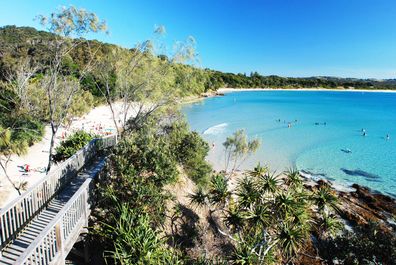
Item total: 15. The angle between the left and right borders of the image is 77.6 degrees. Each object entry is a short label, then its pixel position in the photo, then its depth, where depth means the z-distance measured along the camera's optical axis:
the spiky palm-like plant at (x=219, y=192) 10.52
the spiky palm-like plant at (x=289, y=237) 8.26
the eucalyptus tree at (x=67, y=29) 12.05
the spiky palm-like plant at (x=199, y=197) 10.95
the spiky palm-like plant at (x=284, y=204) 8.73
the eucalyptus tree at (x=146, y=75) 17.97
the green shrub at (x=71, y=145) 15.26
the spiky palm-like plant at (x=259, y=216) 8.84
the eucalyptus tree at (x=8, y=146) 11.02
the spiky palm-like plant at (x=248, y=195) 9.48
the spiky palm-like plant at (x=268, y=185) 9.47
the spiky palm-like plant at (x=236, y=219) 9.77
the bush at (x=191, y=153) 15.55
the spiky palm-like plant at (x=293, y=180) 10.54
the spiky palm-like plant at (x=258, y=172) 11.04
